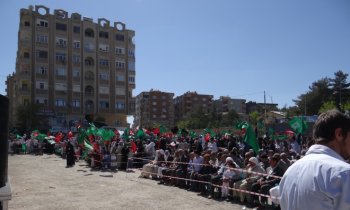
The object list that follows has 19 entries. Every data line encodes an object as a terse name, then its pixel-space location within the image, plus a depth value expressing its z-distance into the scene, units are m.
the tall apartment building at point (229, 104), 165.50
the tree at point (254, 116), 95.47
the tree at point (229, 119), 101.50
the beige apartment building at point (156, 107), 146.12
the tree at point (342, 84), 76.56
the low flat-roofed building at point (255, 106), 149.06
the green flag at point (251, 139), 13.00
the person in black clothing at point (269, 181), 10.12
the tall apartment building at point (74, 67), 65.31
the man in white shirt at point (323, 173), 1.93
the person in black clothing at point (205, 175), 12.99
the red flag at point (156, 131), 29.92
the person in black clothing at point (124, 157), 21.39
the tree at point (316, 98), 77.69
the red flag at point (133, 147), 22.38
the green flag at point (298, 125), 20.91
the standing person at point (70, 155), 23.88
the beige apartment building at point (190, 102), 156.12
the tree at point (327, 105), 59.53
